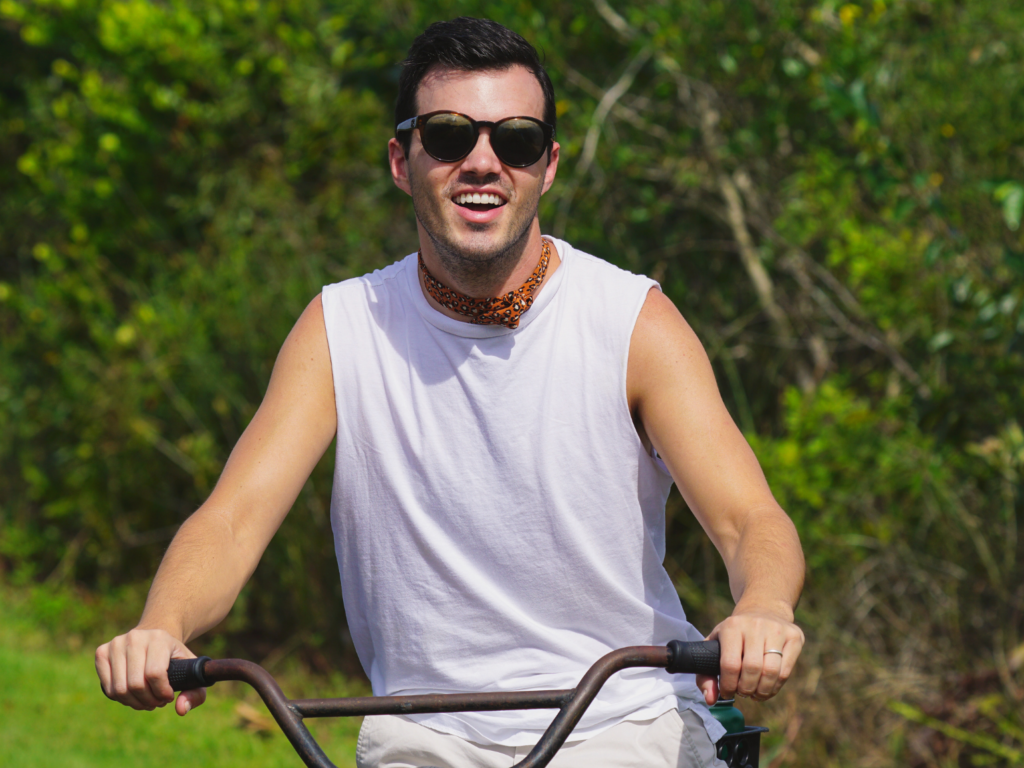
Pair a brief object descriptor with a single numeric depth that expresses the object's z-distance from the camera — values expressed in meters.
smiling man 5.36
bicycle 5.18
